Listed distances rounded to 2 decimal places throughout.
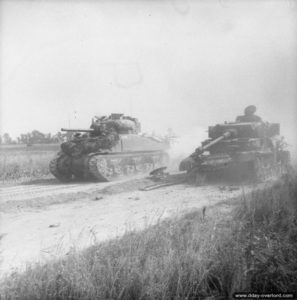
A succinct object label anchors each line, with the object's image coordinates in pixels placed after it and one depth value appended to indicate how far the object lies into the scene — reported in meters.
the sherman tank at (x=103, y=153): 14.80
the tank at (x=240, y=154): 12.54
